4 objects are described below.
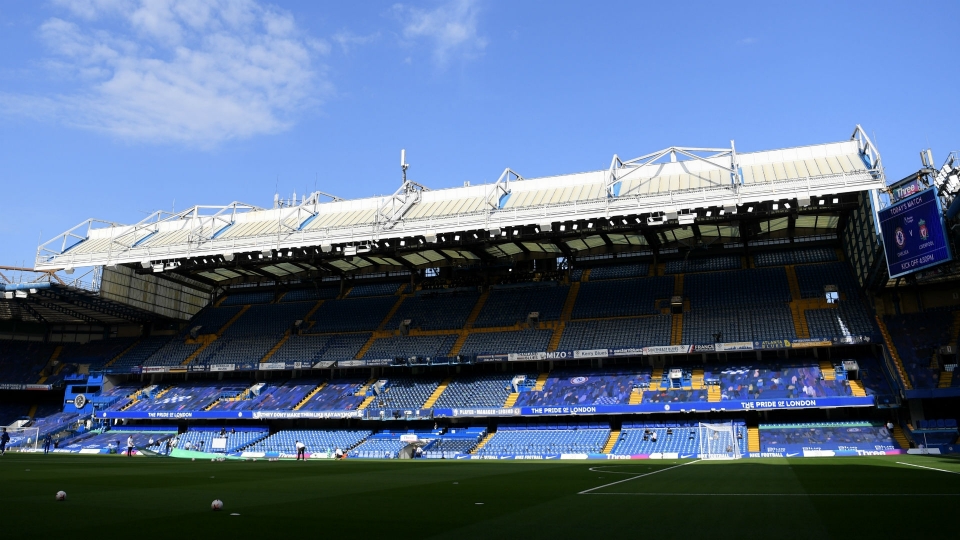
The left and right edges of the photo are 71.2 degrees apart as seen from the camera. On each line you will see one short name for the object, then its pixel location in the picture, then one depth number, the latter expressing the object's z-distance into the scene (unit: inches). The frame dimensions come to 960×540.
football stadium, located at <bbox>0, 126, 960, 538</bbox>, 1144.8
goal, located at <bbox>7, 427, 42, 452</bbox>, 1952.5
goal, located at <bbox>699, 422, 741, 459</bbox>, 1462.8
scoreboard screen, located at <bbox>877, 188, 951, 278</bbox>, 1175.0
